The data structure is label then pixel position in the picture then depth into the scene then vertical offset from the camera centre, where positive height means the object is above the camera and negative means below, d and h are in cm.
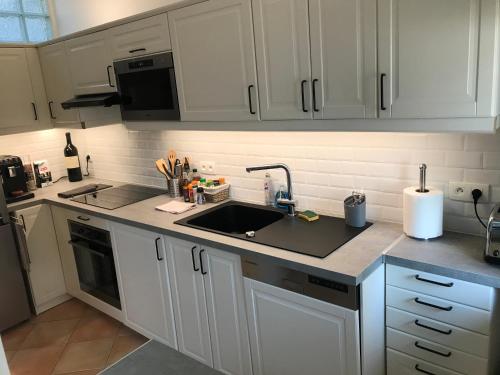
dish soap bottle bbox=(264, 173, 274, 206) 264 -60
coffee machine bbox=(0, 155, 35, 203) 330 -52
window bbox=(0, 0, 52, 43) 364 +71
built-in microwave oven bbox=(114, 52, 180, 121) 262 +6
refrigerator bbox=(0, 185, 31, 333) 316 -122
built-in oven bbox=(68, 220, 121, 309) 299 -111
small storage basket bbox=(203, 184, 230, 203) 281 -64
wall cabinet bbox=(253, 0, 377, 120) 178 +10
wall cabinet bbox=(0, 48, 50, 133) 336 +11
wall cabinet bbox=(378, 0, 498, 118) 152 +5
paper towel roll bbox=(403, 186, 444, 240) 189 -58
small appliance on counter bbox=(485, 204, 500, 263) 166 -63
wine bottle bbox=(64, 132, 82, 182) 381 -49
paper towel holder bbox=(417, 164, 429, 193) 192 -45
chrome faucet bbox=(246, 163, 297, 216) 244 -59
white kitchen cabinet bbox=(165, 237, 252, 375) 222 -111
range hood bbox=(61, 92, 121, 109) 284 +0
